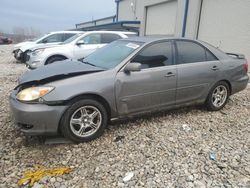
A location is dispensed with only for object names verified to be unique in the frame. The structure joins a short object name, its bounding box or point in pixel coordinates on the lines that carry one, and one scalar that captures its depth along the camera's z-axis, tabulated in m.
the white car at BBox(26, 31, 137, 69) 7.57
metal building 9.28
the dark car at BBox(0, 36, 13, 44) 30.38
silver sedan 3.02
